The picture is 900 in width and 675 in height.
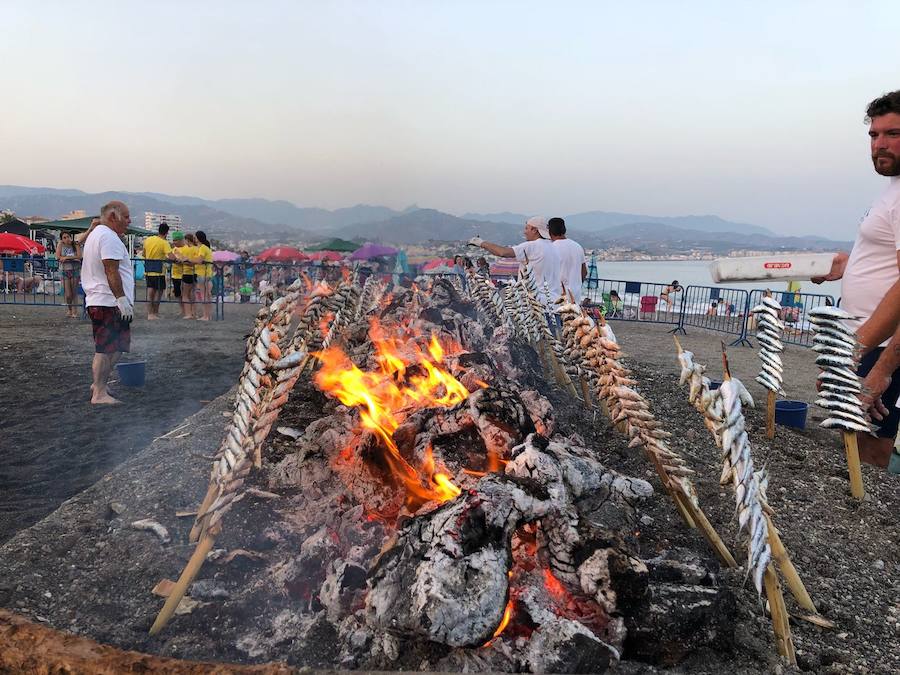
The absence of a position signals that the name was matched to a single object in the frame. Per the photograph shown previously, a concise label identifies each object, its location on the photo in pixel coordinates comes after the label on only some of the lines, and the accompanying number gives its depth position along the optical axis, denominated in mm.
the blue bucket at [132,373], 7020
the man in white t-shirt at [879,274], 3143
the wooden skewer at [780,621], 2172
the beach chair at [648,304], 18375
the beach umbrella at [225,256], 20969
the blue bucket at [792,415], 5598
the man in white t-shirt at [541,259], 7344
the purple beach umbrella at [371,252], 17672
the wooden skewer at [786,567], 2234
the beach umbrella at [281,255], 19766
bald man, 5852
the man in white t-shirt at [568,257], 7391
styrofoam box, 2777
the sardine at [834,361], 3045
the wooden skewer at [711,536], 2826
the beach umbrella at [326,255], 21597
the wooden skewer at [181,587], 2373
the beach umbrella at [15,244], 16994
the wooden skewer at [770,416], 4922
